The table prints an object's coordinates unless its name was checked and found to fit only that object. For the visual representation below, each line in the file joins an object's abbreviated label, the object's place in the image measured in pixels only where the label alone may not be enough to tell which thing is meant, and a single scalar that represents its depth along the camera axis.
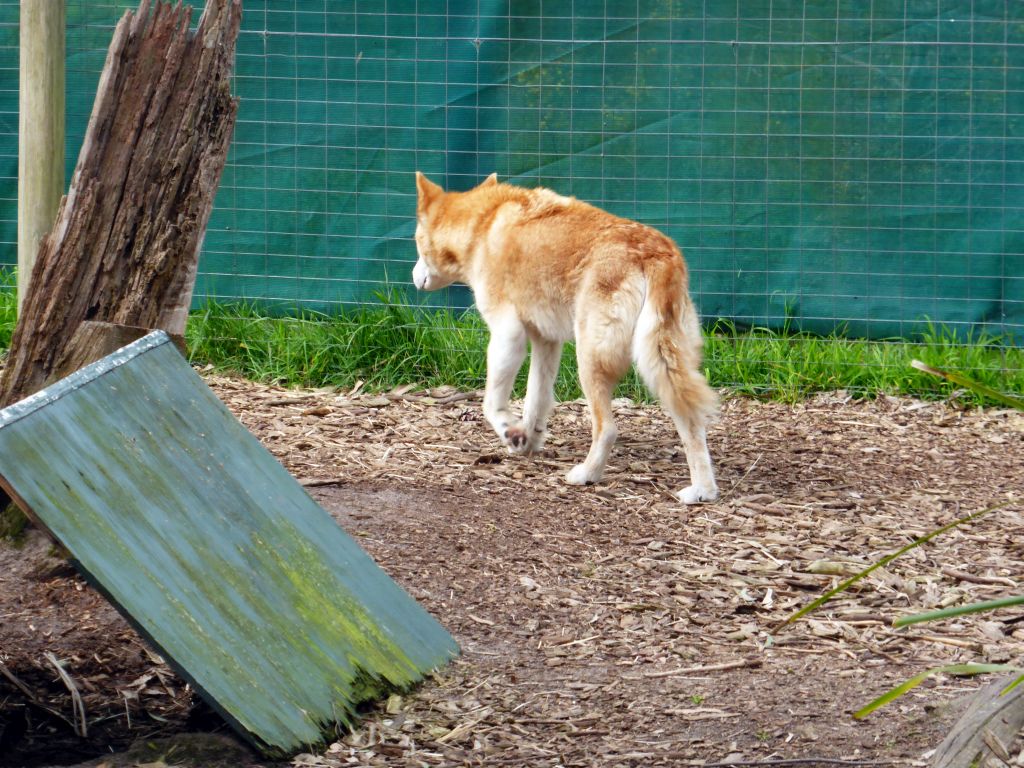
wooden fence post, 10.38
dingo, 11.12
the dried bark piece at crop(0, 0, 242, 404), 7.62
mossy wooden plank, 5.52
